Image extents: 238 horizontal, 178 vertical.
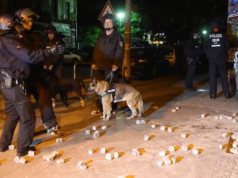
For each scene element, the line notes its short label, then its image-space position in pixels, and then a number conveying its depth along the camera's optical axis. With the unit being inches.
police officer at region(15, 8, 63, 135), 192.9
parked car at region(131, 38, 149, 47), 975.6
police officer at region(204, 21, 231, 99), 343.6
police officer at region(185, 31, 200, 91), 403.2
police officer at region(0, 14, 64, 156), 170.6
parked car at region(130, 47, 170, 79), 547.8
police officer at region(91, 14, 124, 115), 264.4
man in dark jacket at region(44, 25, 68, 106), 287.3
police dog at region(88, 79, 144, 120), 250.1
